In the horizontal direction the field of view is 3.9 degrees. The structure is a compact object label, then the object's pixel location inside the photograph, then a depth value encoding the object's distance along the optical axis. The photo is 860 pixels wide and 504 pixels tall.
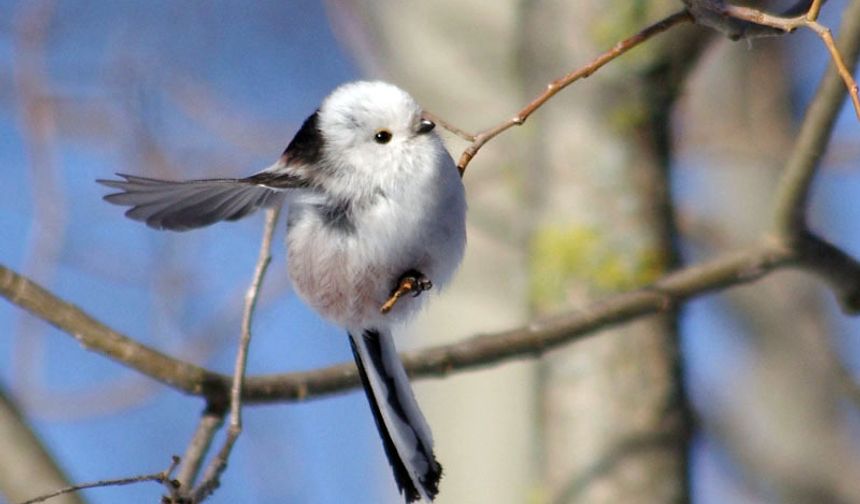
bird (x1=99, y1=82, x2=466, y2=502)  3.49
